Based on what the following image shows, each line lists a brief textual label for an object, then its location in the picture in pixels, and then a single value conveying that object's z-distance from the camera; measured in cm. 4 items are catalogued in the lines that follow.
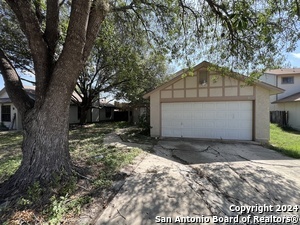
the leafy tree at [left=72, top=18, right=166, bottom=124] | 807
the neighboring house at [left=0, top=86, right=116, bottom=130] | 1572
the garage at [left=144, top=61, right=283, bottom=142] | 913
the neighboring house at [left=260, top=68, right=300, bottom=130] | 1614
